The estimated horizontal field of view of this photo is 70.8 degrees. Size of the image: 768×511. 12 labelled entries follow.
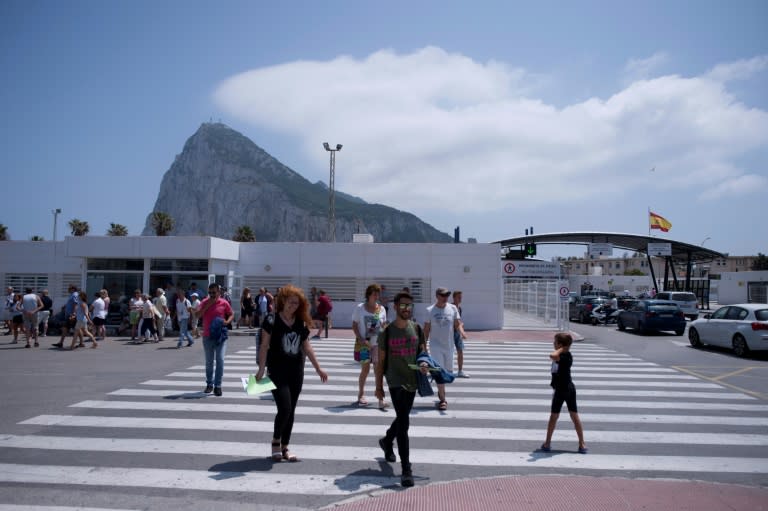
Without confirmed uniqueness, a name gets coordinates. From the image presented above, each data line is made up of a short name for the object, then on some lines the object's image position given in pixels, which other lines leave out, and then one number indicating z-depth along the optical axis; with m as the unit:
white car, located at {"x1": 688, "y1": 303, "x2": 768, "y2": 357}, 14.77
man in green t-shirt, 5.16
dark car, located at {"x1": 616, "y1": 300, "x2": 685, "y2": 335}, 22.33
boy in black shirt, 6.22
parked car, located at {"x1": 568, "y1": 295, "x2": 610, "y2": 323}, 30.50
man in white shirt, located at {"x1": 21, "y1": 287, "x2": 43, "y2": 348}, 16.34
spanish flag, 49.53
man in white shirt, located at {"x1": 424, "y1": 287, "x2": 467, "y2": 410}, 8.62
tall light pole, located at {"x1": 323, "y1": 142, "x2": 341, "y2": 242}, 31.91
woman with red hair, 5.70
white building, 22.72
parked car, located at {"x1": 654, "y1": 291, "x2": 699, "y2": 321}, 32.59
